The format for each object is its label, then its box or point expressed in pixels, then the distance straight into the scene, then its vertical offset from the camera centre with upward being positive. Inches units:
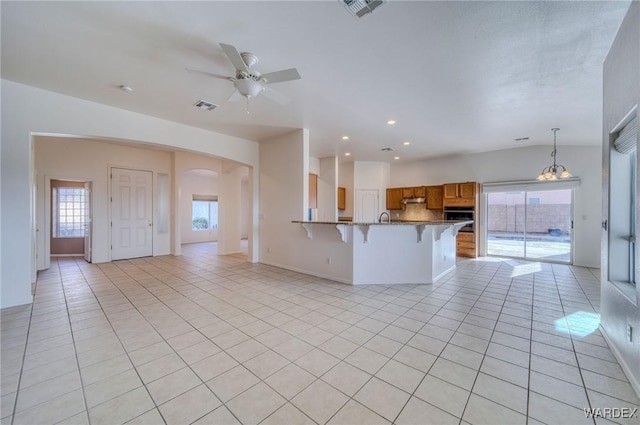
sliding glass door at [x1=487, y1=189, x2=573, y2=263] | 262.7 -13.2
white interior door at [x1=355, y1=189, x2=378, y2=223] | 341.4 +9.1
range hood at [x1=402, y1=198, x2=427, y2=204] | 324.2 +15.1
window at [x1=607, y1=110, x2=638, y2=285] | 99.3 +0.2
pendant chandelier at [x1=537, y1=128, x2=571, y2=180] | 202.7 +40.4
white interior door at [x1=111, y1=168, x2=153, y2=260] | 263.7 -2.1
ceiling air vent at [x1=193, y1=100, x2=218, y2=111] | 157.7 +67.2
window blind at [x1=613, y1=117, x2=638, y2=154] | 85.0 +26.3
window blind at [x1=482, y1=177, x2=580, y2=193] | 248.5 +27.9
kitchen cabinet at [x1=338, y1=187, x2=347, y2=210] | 339.9 +18.3
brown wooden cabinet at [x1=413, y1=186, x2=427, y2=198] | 323.9 +25.7
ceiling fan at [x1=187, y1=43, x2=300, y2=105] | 99.8 +55.4
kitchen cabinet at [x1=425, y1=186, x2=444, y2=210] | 313.3 +18.5
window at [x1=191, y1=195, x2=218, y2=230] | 427.2 -1.2
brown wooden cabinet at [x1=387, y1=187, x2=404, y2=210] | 343.9 +17.6
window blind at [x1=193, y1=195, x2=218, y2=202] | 424.8 +23.1
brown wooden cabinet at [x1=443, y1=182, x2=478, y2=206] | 290.2 +21.6
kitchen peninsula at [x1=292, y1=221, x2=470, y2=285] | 181.8 -28.8
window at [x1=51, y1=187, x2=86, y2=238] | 289.6 -1.3
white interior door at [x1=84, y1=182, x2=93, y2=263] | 254.1 -11.2
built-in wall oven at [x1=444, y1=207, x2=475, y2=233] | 293.0 -2.3
